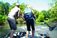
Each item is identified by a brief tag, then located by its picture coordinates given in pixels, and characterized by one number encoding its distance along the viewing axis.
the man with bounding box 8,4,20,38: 1.42
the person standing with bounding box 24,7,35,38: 1.51
